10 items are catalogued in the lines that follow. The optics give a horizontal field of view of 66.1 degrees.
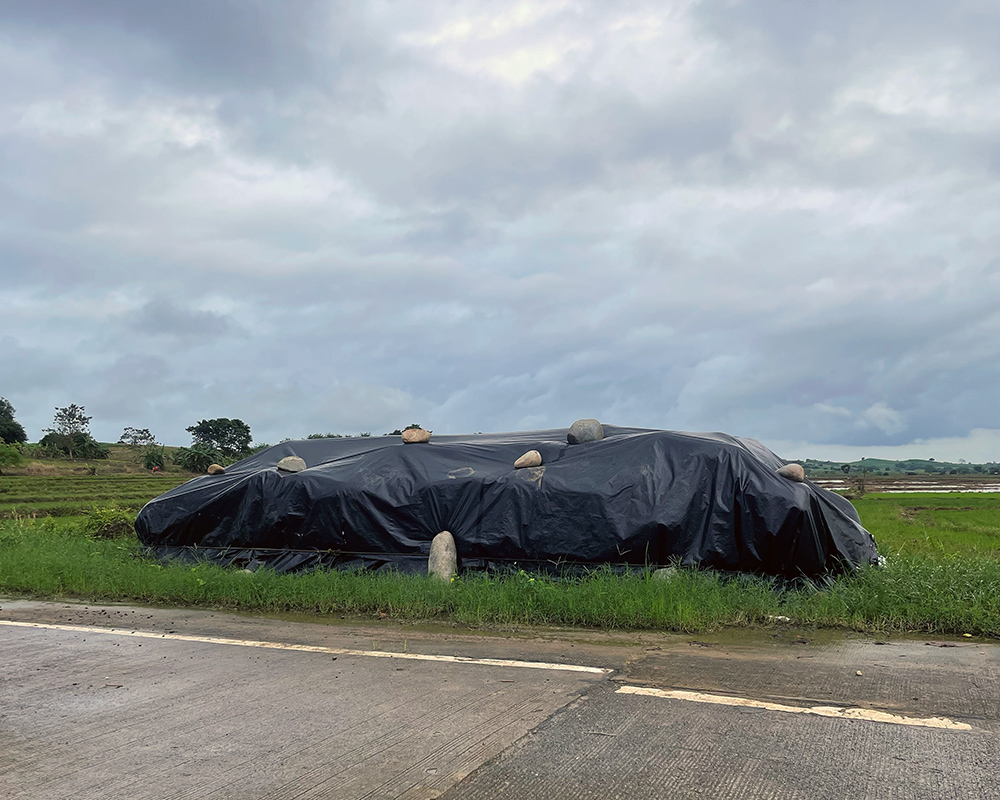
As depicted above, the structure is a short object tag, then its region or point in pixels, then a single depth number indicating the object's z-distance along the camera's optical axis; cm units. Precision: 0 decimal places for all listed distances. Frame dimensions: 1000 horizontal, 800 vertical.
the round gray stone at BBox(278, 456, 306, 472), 1137
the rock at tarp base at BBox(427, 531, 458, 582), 944
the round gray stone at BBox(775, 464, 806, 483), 901
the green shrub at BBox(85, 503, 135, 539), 1545
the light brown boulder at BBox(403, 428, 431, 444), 1127
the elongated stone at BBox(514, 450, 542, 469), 988
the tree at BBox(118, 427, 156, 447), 9138
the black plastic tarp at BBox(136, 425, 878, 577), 862
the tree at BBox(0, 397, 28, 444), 7375
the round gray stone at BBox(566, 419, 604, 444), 1034
